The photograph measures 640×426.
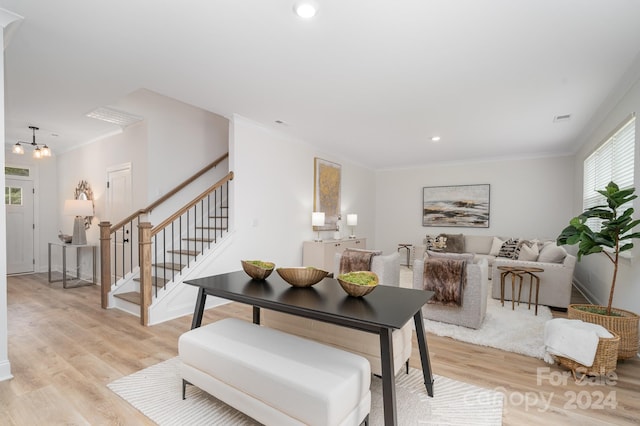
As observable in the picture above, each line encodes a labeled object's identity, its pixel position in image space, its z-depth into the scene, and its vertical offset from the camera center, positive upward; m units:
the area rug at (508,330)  2.89 -1.29
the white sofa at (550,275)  4.01 -0.87
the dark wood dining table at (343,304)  1.46 -0.55
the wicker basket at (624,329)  2.49 -0.97
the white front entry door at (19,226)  6.21 -0.39
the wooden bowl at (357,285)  1.84 -0.46
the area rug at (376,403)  1.84 -1.27
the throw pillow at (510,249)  5.76 -0.76
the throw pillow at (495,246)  6.28 -0.76
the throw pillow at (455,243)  6.77 -0.76
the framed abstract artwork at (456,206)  7.06 +0.07
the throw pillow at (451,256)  3.46 -0.54
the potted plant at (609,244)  2.50 -0.30
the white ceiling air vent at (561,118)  4.12 +1.25
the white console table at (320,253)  5.52 -0.82
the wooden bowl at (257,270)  2.28 -0.46
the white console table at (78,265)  5.20 -1.07
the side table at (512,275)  4.04 -0.90
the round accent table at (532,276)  3.97 -0.87
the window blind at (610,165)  3.22 +0.57
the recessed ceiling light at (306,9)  1.96 +1.31
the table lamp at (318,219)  5.63 -0.19
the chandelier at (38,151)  4.86 +0.89
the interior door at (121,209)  4.93 -0.03
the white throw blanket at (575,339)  2.26 -0.98
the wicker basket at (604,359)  2.27 -1.11
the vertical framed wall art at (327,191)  5.97 +0.36
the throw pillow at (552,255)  4.30 -0.64
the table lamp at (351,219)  6.75 -0.23
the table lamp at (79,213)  5.40 -0.10
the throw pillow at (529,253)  4.71 -0.68
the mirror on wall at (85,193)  5.82 +0.27
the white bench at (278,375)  1.41 -0.85
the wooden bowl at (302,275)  2.10 -0.46
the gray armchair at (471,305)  3.30 -1.05
